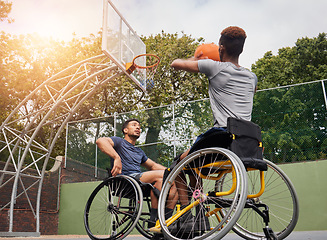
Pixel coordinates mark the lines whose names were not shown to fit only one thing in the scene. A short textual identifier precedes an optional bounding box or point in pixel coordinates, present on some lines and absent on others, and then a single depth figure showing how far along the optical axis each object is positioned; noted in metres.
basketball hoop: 6.61
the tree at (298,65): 17.73
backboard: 6.05
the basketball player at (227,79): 1.96
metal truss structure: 6.79
